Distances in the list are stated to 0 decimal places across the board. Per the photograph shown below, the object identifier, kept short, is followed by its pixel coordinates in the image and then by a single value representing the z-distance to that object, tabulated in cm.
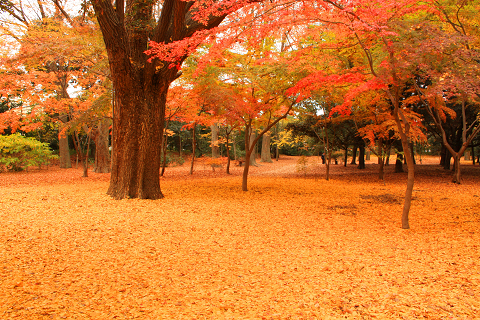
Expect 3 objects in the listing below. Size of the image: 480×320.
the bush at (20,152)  1292
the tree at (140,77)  566
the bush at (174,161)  2173
